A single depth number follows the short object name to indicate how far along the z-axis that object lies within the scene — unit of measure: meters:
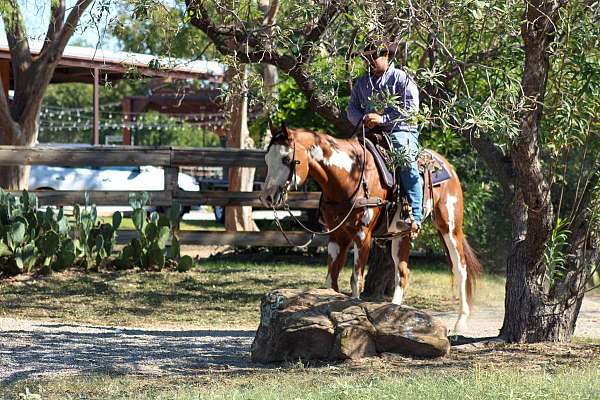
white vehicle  30.19
